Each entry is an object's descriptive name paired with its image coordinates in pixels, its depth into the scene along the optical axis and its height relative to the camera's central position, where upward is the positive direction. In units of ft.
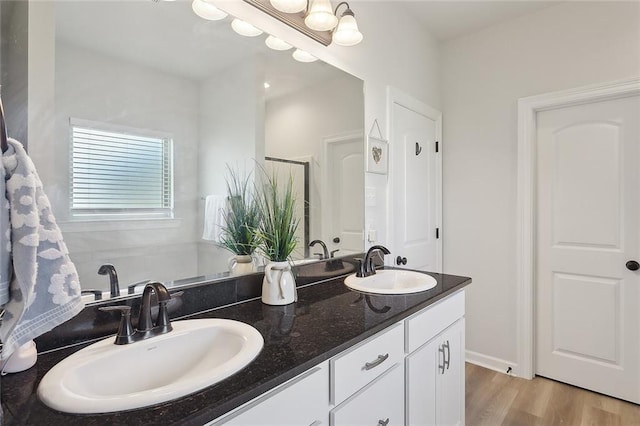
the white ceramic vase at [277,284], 4.34 -0.91
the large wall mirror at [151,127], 3.21 +0.97
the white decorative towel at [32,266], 1.92 -0.32
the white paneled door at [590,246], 7.11 -0.74
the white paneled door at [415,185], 7.82 +0.66
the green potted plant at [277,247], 4.35 -0.45
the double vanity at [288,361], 2.27 -1.22
